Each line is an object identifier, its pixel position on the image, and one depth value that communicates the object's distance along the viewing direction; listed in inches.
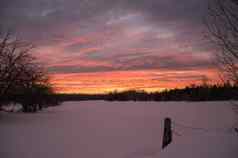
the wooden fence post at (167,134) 298.1
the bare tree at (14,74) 653.3
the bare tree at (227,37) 219.0
